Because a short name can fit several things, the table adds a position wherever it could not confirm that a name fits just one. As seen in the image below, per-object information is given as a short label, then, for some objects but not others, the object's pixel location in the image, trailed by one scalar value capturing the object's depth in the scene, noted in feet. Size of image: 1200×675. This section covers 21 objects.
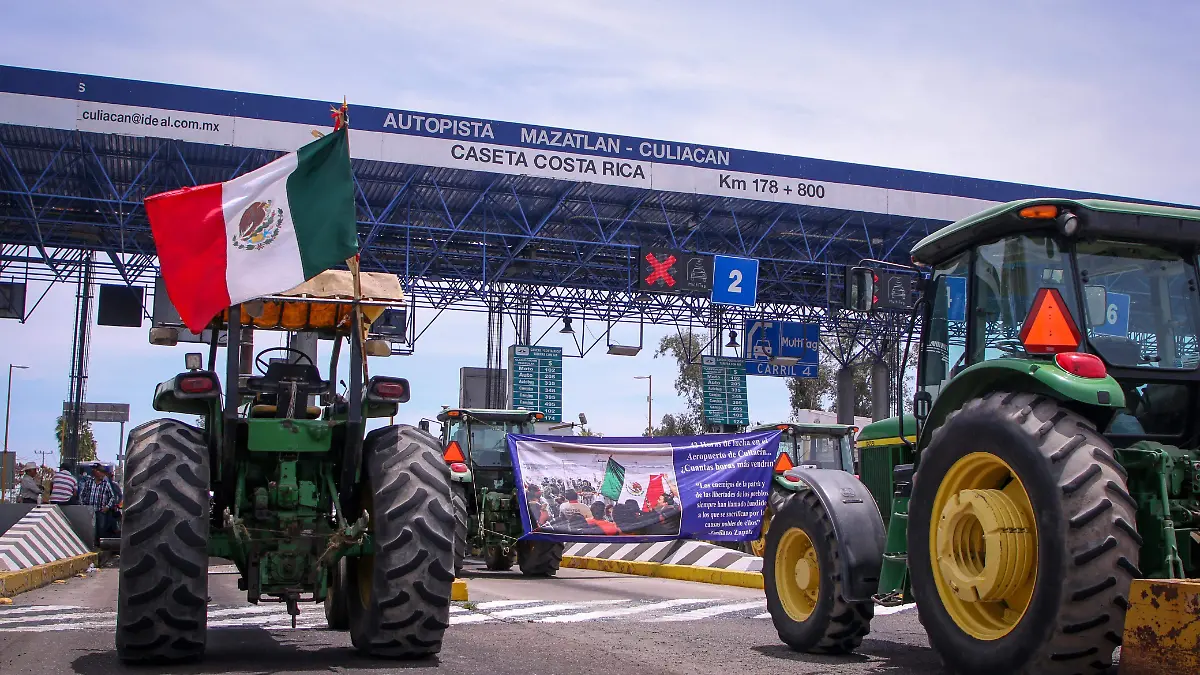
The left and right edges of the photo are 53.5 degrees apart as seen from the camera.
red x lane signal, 94.84
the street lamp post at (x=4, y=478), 94.85
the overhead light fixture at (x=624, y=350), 114.01
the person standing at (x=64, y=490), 66.70
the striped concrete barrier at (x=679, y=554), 55.01
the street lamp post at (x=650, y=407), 196.42
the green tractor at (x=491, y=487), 54.95
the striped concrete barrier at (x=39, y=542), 48.16
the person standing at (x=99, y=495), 61.57
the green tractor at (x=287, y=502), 22.20
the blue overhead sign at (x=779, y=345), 116.67
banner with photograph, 52.60
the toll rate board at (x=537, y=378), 113.09
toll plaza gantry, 79.97
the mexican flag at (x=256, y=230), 23.67
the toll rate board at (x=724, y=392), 121.60
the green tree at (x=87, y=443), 259.58
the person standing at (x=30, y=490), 76.84
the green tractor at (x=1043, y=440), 16.56
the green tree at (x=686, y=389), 224.53
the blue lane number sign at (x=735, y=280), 95.50
